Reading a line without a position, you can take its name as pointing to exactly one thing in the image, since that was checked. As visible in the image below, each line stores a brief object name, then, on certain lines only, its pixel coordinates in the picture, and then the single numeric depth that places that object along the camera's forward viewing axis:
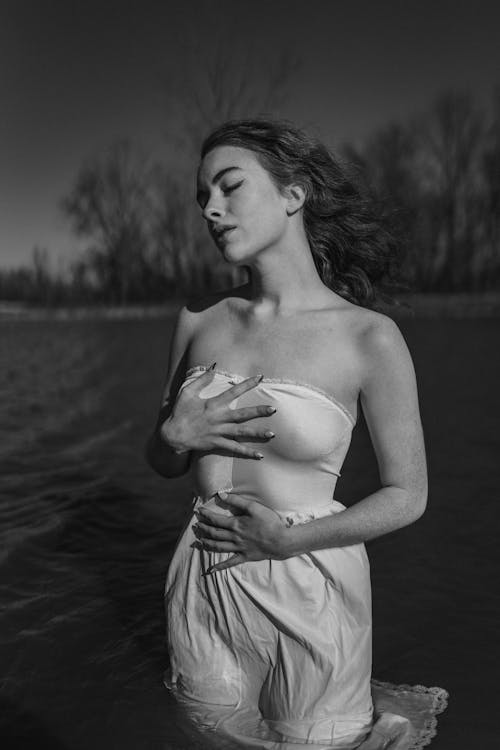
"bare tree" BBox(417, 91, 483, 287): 42.84
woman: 1.89
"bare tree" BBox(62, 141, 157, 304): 50.84
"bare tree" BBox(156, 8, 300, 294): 45.25
